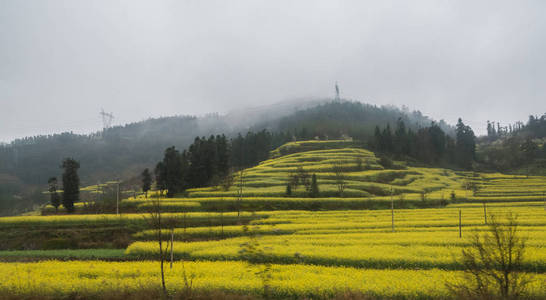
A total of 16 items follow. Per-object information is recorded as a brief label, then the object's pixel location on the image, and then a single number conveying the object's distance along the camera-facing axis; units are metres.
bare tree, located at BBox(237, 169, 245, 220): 46.00
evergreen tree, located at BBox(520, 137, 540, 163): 112.12
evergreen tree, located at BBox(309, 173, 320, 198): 59.19
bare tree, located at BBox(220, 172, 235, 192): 62.95
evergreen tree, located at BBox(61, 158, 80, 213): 53.38
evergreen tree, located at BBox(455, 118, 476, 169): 115.81
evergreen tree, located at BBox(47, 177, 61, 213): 53.19
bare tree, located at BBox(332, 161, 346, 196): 60.12
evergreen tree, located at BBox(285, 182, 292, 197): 57.99
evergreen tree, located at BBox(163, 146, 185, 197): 63.38
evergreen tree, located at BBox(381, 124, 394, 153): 115.25
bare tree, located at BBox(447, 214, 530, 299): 12.67
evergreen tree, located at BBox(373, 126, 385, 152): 116.94
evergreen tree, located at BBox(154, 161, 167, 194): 63.72
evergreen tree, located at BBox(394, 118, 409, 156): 113.34
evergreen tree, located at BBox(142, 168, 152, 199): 68.88
